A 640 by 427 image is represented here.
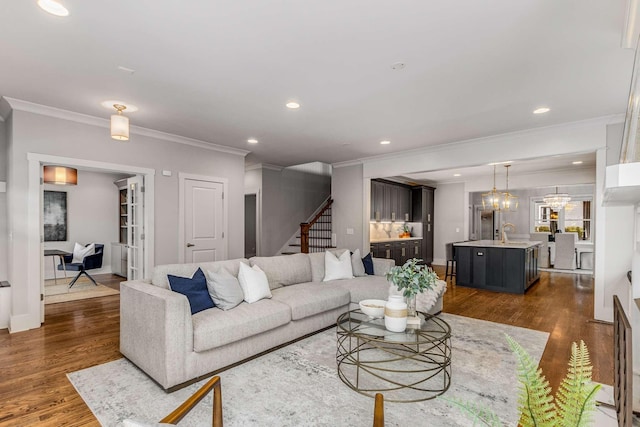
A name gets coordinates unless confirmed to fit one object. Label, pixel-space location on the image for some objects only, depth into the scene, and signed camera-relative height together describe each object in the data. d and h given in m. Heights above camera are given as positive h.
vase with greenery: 2.86 -0.58
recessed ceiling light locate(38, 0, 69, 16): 2.13 +1.32
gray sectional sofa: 2.58 -1.00
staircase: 8.21 -0.64
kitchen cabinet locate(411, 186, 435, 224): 9.68 +0.22
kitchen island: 6.16 -1.04
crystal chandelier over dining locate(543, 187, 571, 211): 8.84 +0.32
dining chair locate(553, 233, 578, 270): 8.84 -1.03
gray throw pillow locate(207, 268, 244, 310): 3.17 -0.76
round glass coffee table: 2.55 -1.37
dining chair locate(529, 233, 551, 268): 9.54 -1.21
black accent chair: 6.57 -1.06
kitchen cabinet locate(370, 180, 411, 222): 8.07 +0.26
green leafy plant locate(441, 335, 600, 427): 0.76 -0.44
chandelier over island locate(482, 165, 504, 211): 7.48 +0.26
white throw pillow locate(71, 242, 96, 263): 7.05 -0.85
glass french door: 5.10 -0.26
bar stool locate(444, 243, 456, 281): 7.14 -0.87
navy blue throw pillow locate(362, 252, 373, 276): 4.92 -0.78
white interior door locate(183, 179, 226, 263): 5.50 -0.17
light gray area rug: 2.22 -1.37
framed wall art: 7.36 -0.11
